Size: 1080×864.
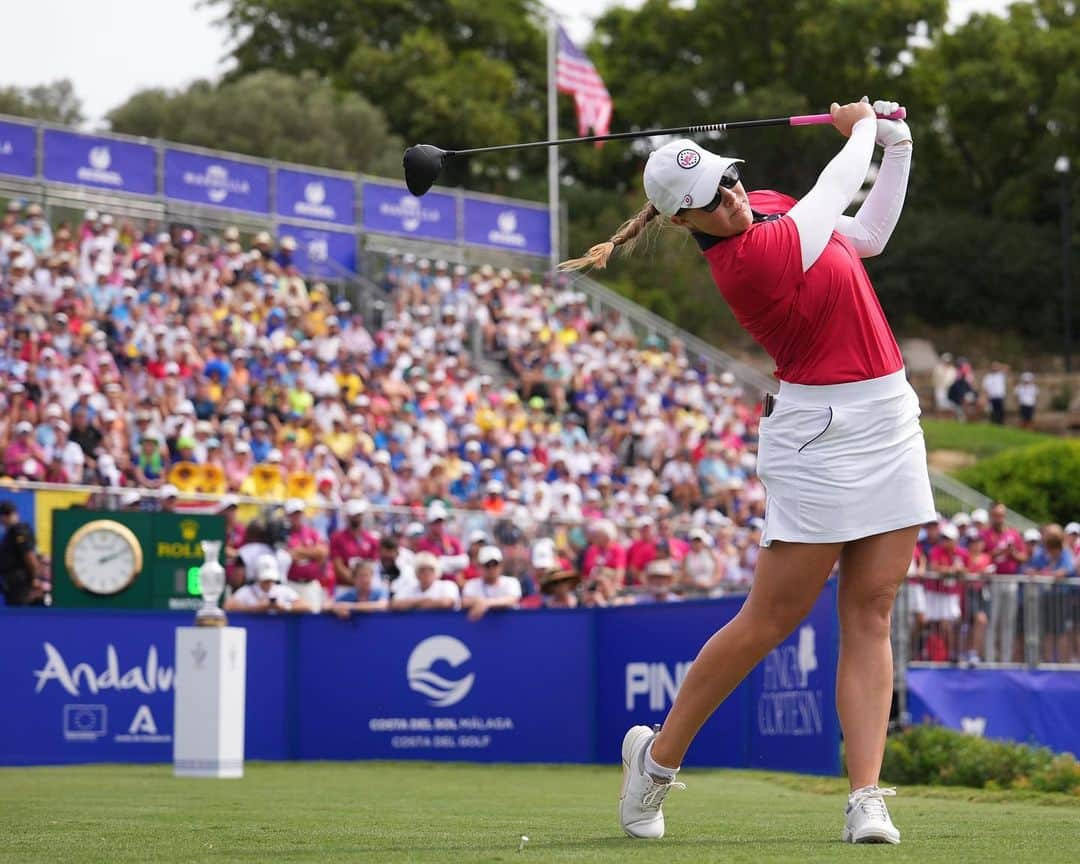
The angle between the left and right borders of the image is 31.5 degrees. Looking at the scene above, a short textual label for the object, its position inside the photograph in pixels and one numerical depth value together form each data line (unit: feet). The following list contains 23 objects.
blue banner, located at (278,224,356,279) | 101.45
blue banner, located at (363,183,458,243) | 107.31
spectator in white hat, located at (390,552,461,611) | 53.52
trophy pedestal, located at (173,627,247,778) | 40.60
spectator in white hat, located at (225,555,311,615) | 52.90
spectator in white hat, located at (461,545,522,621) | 53.01
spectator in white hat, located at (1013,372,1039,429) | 142.72
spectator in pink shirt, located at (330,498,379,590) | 57.58
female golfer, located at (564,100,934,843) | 18.47
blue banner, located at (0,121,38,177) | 88.94
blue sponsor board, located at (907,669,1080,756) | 53.83
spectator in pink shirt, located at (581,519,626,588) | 62.90
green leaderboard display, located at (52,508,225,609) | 49.52
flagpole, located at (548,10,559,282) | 116.26
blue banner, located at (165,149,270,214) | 96.58
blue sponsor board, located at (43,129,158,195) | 91.09
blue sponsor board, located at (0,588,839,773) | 48.67
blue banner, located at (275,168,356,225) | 102.94
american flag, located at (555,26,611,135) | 118.93
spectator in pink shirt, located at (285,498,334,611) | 55.88
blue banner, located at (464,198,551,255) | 112.37
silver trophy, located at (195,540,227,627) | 41.98
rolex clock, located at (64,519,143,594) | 49.57
